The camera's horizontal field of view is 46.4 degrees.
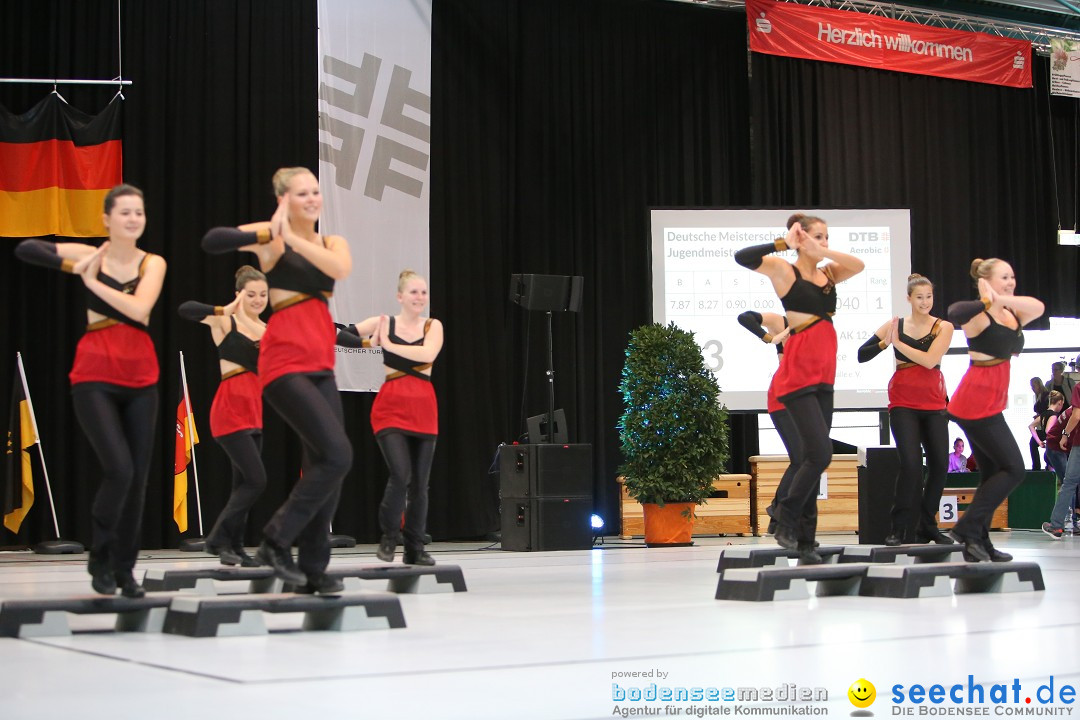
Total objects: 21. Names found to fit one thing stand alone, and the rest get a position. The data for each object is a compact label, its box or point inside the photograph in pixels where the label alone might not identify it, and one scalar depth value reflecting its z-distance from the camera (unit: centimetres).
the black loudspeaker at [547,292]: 1020
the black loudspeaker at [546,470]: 985
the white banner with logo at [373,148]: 1071
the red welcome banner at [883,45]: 1282
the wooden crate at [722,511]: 1184
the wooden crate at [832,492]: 1189
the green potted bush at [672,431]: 1052
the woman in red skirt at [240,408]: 631
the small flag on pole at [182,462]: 982
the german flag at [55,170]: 995
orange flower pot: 1057
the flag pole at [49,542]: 955
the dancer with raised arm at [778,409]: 607
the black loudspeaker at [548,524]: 985
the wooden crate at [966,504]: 1229
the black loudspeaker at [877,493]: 955
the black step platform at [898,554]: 609
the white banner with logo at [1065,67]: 1416
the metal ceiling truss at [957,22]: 1362
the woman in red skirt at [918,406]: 659
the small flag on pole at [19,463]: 973
